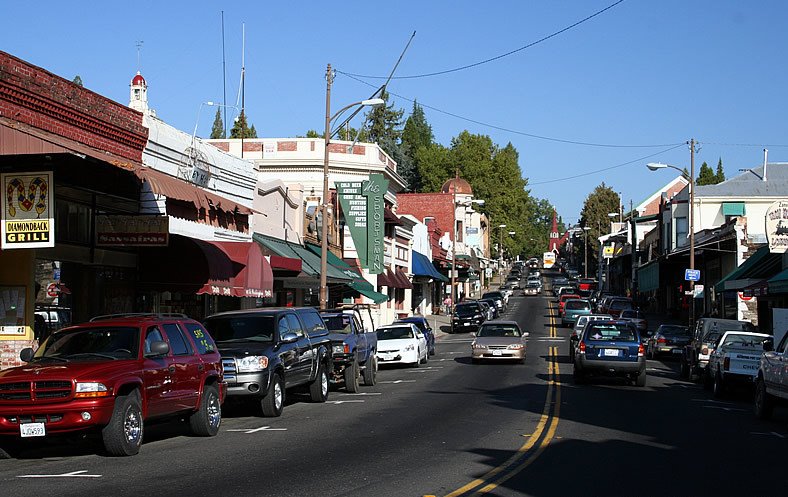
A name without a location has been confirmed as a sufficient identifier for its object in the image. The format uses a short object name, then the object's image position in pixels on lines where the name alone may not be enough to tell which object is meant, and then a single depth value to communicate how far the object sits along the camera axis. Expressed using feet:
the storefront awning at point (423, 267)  220.23
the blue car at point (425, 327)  128.69
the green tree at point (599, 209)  437.58
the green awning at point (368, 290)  143.45
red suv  41.45
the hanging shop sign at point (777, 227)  129.29
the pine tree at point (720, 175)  400.67
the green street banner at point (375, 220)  143.84
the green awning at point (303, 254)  116.26
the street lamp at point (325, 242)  101.11
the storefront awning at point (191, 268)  79.97
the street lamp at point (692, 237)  153.05
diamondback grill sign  55.16
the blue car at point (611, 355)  84.48
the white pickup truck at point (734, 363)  75.72
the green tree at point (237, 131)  297.55
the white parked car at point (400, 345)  112.27
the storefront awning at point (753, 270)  138.41
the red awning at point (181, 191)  65.41
